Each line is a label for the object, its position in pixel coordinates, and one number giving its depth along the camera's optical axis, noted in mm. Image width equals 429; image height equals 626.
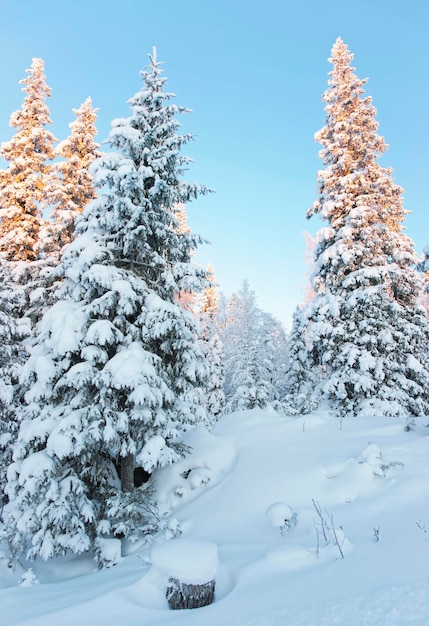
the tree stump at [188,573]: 4734
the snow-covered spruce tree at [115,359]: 7945
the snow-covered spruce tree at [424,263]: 11377
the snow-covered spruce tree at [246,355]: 25875
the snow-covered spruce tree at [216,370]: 33594
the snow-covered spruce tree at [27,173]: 16938
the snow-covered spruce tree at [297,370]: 26000
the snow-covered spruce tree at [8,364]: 13297
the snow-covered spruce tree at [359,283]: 14578
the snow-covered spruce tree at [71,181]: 16016
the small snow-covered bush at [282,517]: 6633
